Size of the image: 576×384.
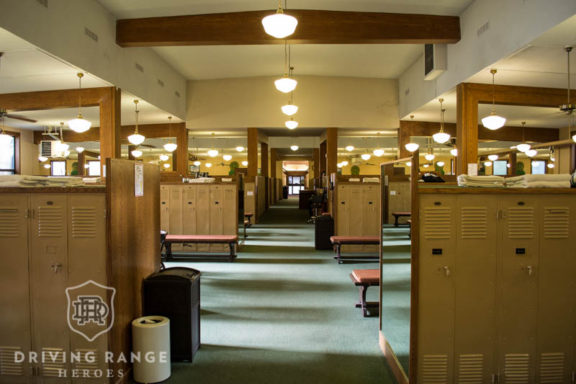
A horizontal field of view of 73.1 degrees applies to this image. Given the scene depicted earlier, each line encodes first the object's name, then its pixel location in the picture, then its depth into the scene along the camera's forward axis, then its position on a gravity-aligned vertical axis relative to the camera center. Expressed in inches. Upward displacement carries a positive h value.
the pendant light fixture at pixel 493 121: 270.2 +49.8
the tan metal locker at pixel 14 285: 110.0 -25.8
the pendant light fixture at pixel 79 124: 285.7 +51.6
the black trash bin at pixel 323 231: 341.7 -33.9
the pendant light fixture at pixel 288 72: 285.6 +146.1
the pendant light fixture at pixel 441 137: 370.9 +52.9
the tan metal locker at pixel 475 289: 105.5 -26.7
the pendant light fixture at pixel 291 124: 462.3 +82.9
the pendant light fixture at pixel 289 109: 386.2 +84.2
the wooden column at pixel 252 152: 534.8 +57.2
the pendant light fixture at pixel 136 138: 402.3 +57.7
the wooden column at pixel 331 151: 529.6 +57.8
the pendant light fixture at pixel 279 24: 183.6 +81.2
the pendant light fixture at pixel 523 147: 449.5 +51.8
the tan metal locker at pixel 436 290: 103.7 -26.2
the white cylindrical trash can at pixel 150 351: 113.2 -46.5
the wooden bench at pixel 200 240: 294.0 -35.7
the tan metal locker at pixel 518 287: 107.0 -26.4
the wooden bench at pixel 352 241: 292.0 -36.6
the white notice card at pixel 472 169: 296.2 +17.7
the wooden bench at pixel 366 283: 169.6 -39.7
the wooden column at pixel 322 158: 698.2 +64.5
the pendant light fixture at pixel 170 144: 488.4 +62.7
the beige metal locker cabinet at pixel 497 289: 104.3 -26.7
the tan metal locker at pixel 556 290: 107.8 -27.4
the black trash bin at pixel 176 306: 125.6 -36.5
